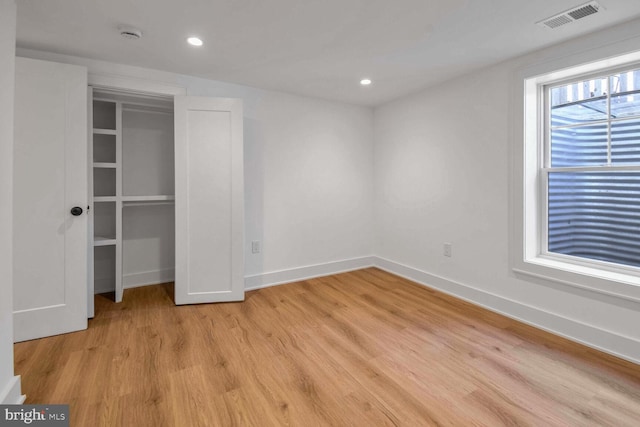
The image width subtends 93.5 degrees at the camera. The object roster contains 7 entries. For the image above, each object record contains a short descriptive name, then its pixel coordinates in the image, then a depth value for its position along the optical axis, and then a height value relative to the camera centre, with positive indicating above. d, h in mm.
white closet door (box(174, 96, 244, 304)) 2809 +108
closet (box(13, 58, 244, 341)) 2207 +174
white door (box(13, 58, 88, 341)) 2176 +96
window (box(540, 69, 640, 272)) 2148 +310
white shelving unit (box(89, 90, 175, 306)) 2949 +313
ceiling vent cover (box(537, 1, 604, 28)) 1796 +1225
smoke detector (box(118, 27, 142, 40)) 2070 +1258
